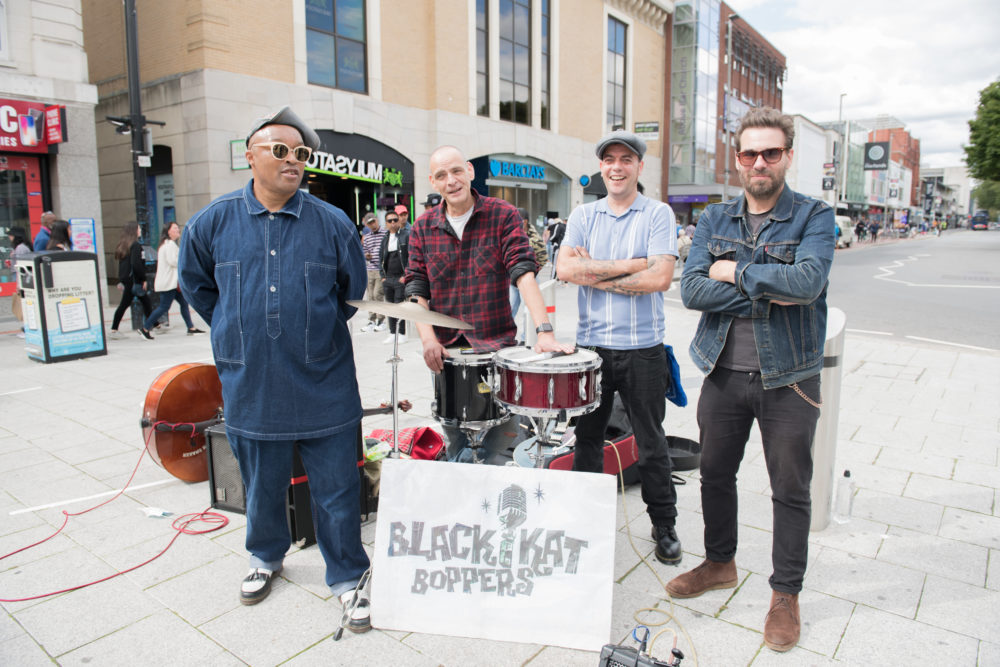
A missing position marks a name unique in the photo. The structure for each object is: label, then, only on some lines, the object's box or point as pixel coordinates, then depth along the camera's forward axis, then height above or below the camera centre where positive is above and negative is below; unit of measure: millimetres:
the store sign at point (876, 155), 74312 +10252
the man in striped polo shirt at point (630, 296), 3176 -253
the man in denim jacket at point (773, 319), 2598 -305
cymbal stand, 3707 -813
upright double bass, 4090 -1053
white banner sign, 2518 -1215
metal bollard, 3453 -1011
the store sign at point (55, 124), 11836 +2226
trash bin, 8273 -748
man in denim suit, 2711 -337
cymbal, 2672 -280
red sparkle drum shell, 2883 -614
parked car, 42531 +822
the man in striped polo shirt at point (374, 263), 10641 -277
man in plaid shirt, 3510 -72
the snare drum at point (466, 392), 3562 -806
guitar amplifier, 3854 -1359
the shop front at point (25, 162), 11750 +1601
